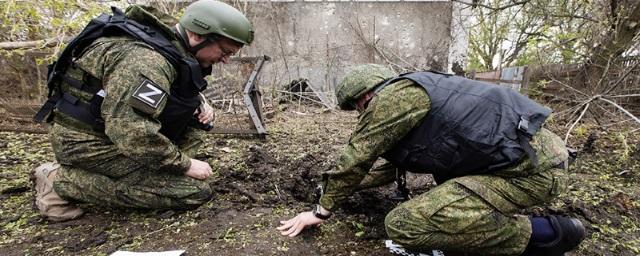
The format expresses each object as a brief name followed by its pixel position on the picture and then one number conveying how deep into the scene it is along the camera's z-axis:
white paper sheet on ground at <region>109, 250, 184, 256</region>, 1.92
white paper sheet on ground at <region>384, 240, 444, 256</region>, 1.99
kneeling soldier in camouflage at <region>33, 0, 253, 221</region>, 2.04
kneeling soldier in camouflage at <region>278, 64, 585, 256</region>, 1.73
